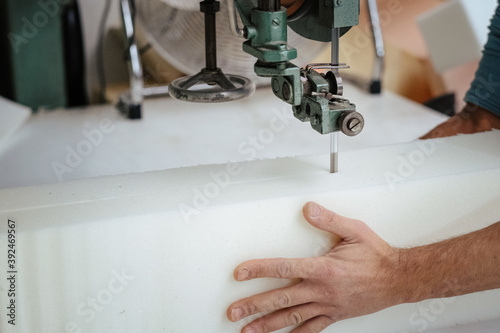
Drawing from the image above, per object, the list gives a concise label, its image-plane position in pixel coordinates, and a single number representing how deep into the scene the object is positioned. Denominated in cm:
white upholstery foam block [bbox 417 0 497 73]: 232
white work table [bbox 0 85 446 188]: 166
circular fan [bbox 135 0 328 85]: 188
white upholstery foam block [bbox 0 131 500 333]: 89
